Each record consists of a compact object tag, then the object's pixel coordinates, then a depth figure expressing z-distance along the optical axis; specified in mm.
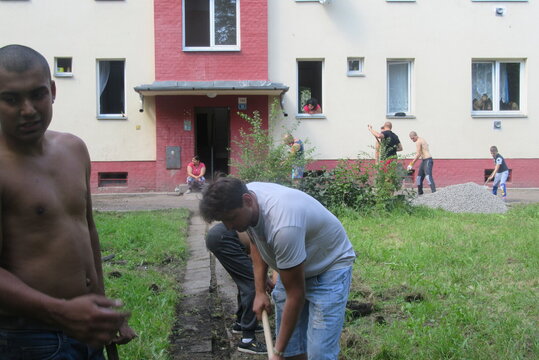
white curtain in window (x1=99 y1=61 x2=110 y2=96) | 16844
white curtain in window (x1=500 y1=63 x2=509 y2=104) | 17578
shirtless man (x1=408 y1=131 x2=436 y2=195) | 14859
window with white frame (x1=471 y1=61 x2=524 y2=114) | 17547
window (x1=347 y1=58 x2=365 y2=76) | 17109
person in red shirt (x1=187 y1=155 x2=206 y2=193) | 16031
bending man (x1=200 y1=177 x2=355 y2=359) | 3020
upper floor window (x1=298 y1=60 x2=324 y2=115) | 17188
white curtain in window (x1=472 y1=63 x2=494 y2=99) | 17594
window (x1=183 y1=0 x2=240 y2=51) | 16766
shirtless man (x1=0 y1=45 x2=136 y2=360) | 1883
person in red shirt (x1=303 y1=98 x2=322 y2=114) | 16828
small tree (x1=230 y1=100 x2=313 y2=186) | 9852
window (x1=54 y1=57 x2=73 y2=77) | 16500
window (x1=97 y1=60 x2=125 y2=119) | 16844
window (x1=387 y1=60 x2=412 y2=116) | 17344
